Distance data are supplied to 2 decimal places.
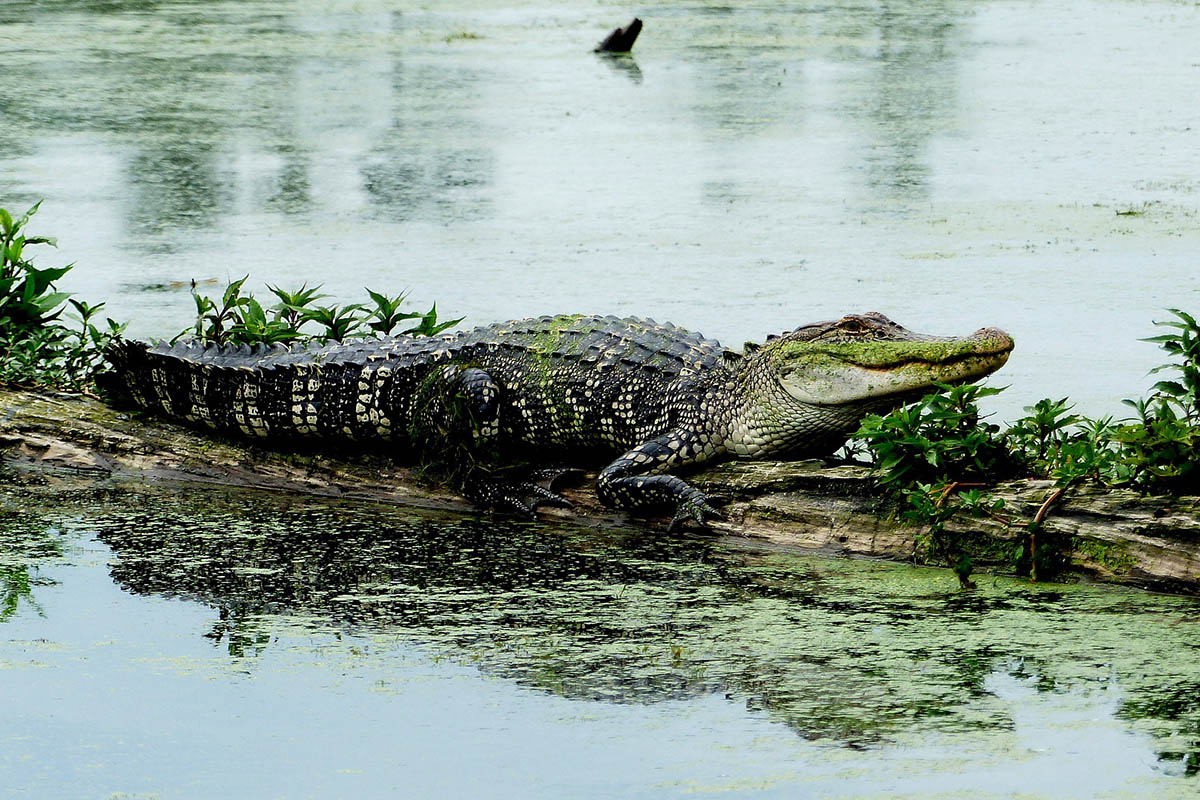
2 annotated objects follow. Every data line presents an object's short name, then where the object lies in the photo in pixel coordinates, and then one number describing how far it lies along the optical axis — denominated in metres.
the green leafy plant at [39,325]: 10.16
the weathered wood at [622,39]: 31.33
